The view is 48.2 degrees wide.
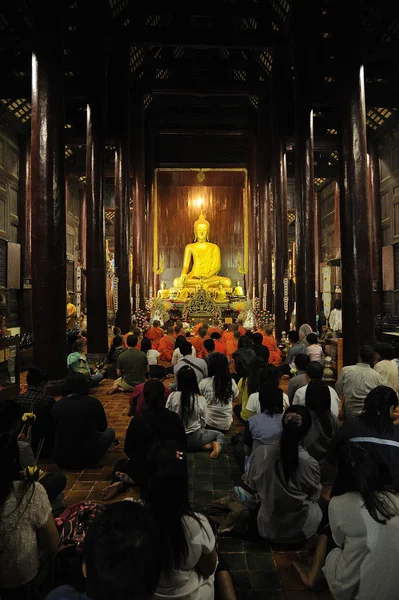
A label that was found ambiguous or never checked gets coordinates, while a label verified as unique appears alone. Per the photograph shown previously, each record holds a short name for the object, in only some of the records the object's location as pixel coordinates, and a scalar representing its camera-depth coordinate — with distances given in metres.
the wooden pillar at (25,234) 13.16
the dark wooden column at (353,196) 6.85
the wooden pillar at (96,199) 9.31
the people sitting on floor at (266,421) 3.15
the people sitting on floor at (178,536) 1.69
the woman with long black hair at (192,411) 4.02
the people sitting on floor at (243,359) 5.81
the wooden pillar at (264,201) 14.97
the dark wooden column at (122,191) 12.70
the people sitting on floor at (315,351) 6.59
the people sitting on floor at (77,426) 3.78
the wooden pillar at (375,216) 14.17
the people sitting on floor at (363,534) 1.83
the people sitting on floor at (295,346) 7.04
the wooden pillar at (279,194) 12.90
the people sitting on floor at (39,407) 3.87
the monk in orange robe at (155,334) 9.95
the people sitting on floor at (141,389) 4.27
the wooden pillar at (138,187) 15.26
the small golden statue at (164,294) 17.75
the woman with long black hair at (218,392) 4.70
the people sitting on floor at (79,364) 7.00
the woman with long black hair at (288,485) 2.56
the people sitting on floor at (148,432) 3.25
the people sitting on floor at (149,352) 7.47
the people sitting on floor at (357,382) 4.36
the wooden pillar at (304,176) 10.42
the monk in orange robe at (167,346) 9.48
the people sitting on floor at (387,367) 4.79
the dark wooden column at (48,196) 6.53
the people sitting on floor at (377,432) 2.53
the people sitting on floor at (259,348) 6.56
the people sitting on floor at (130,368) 6.68
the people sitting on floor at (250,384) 4.45
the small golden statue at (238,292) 17.93
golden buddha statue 19.98
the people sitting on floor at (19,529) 1.91
